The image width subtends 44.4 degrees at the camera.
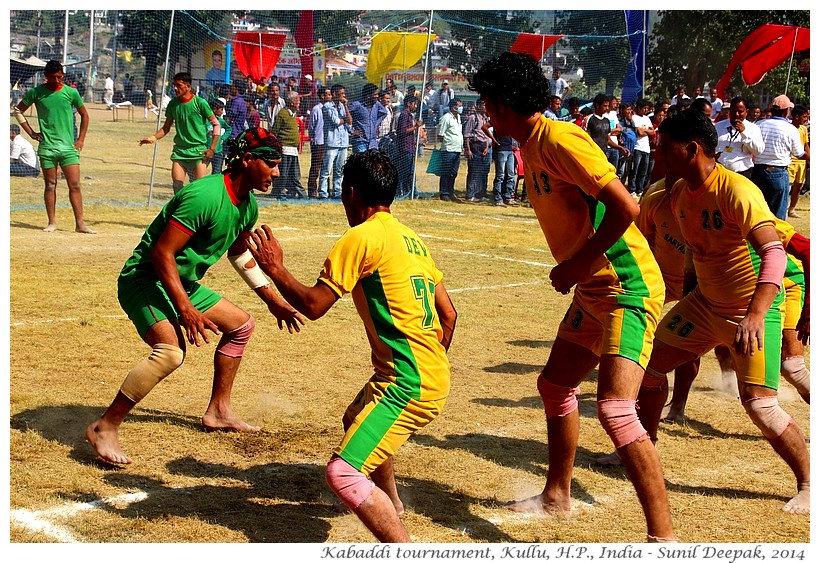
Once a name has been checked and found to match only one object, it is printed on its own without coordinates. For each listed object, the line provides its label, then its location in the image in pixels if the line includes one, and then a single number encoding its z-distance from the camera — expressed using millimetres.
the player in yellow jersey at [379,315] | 3932
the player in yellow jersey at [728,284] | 4441
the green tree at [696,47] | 29656
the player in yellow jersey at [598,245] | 4113
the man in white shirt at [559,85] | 23578
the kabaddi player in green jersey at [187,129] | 13891
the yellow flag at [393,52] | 19672
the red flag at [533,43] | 22297
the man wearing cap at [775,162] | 13109
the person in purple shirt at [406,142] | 19531
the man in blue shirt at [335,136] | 18781
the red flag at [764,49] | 21688
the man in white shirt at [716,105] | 22391
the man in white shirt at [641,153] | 20484
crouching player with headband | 5219
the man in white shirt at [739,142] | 12594
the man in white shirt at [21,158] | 18781
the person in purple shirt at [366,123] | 19711
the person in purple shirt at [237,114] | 18609
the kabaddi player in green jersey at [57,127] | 12844
